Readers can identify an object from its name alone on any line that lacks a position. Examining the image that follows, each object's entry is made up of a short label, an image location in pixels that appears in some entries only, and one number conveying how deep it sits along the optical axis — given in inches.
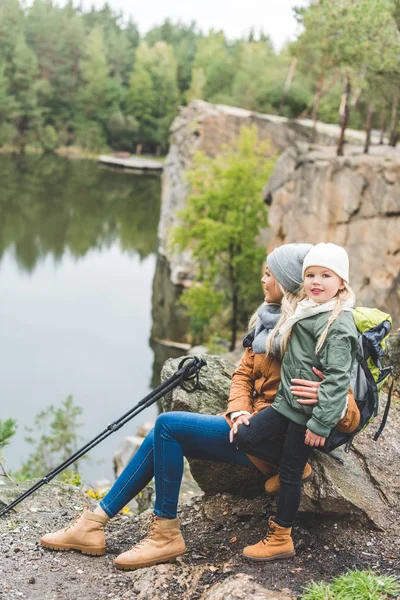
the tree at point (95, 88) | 3238.2
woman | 157.3
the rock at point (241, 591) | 137.5
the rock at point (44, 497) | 203.8
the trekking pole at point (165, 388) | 177.3
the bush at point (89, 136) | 3169.3
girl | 140.0
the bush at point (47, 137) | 3029.0
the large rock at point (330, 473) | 166.6
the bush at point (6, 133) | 2844.5
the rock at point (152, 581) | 150.6
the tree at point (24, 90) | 2962.6
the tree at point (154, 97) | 3257.9
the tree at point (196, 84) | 3103.3
